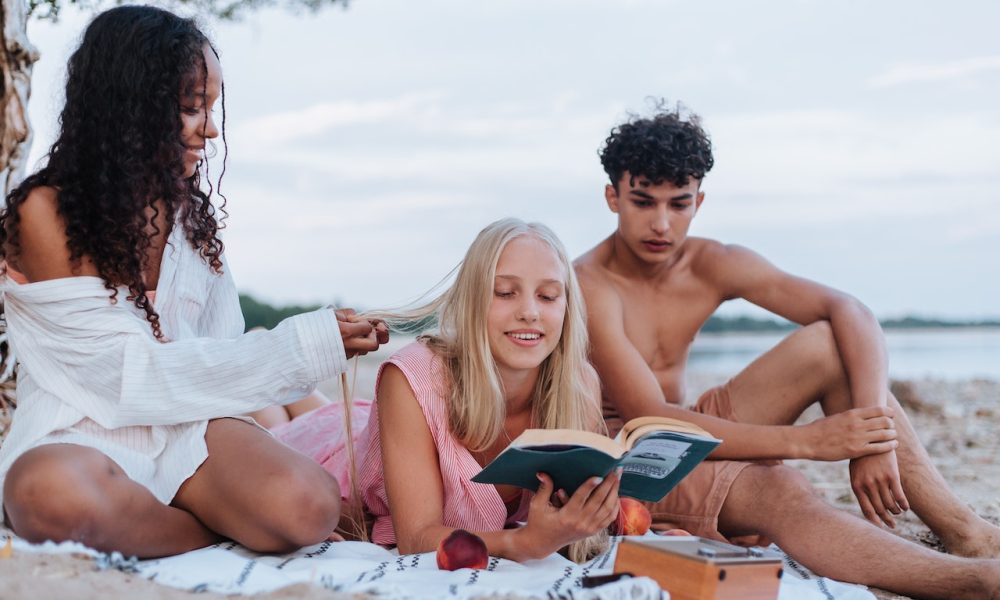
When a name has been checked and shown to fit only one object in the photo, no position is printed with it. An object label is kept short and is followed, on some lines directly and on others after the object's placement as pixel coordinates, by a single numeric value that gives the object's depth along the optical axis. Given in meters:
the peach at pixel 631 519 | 3.67
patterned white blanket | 2.58
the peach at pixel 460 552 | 2.93
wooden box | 2.47
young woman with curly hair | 3.14
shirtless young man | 3.49
